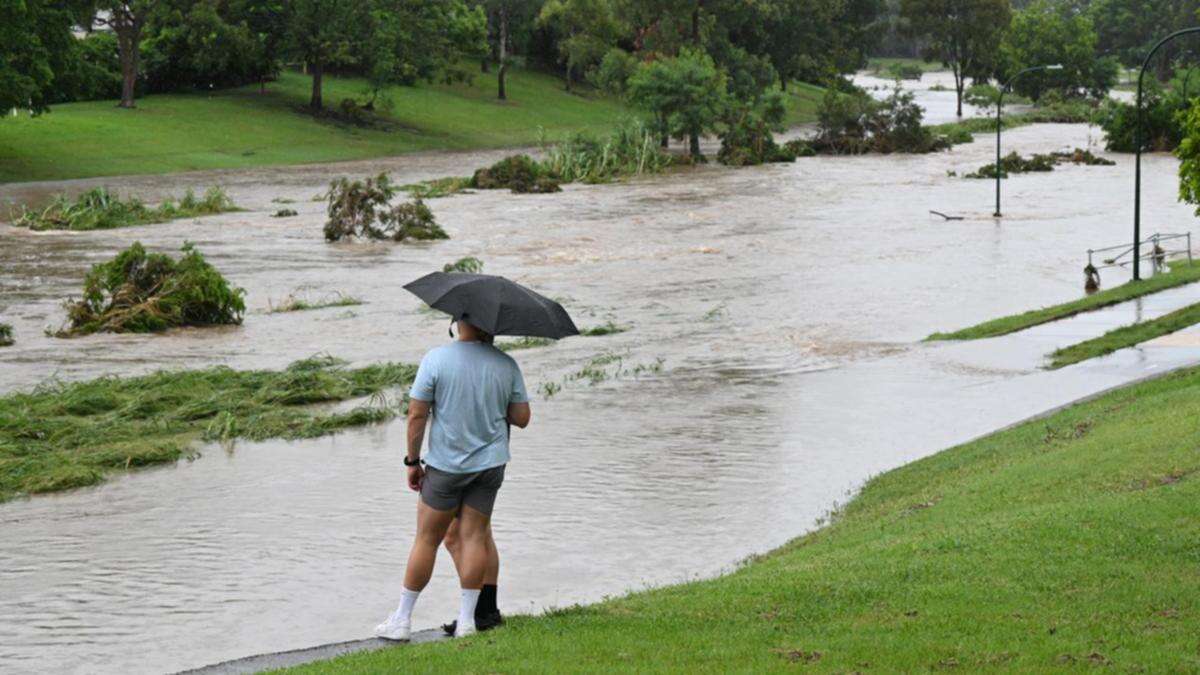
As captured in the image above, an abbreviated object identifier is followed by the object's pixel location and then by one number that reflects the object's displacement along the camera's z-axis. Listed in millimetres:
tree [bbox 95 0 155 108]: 75312
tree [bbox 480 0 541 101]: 102750
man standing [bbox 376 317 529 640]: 9781
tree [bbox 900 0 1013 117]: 139250
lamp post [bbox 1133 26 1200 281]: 37156
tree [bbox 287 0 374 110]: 83812
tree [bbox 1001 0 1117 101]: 142125
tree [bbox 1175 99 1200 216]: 28248
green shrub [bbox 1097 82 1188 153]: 91062
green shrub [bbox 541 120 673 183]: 74875
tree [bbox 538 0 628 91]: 101000
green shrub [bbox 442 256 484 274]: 34750
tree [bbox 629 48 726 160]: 85250
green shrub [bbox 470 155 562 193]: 67812
